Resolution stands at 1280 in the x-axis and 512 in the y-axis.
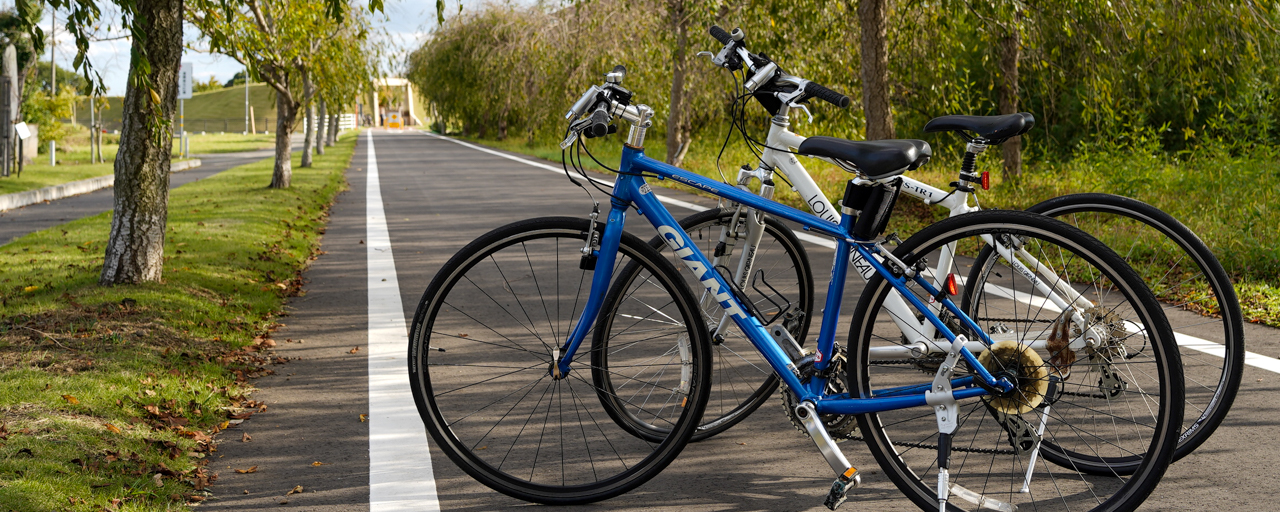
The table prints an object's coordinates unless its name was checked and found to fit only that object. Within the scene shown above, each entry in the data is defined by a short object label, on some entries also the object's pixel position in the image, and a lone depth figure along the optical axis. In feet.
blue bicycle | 9.68
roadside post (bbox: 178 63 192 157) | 82.41
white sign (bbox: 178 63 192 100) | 83.78
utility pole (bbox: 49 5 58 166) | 82.71
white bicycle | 10.36
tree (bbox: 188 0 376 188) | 45.53
